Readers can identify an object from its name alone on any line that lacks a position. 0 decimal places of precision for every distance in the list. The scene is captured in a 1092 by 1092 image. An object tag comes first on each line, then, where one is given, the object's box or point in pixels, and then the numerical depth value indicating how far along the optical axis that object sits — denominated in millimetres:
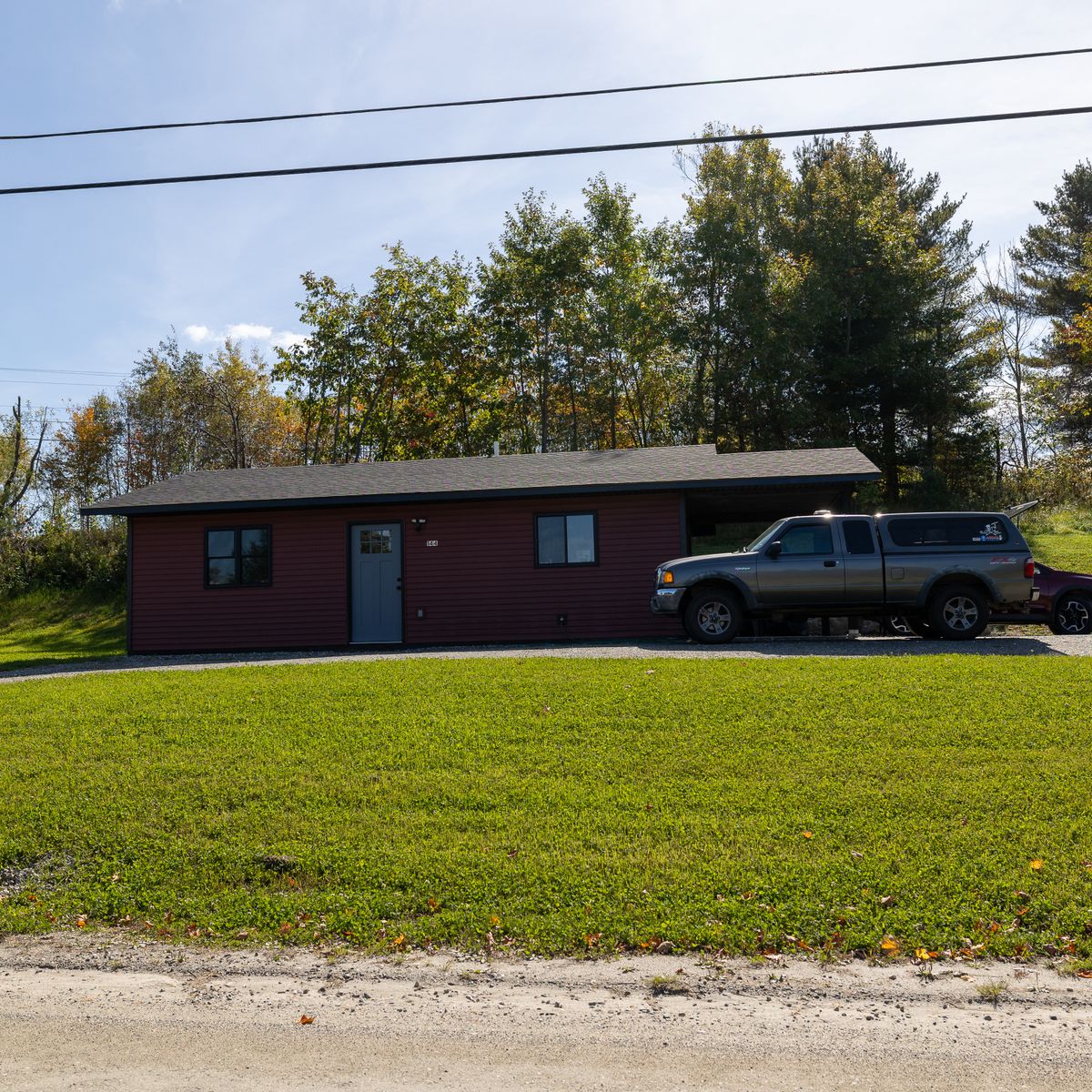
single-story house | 16516
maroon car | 13977
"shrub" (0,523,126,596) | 31078
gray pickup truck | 13234
